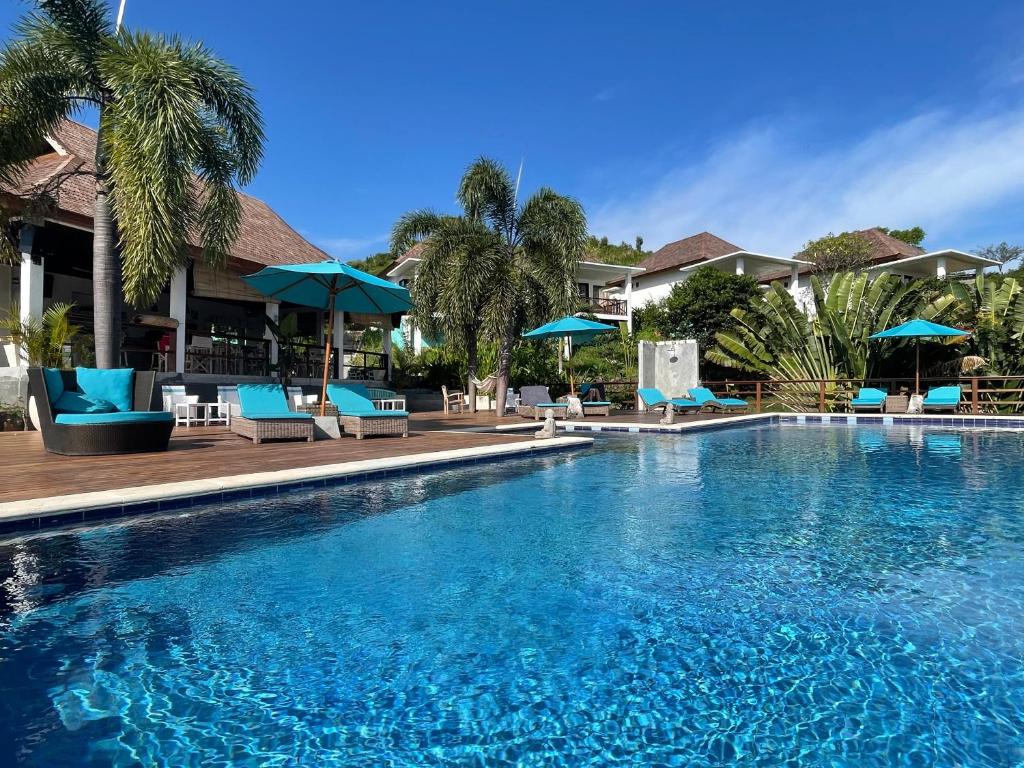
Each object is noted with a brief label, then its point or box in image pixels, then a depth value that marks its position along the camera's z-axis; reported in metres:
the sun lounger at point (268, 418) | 9.55
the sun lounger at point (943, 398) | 16.48
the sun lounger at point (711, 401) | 18.88
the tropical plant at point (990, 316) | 18.64
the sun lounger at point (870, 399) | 17.45
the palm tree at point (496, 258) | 16.42
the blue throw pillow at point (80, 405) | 7.98
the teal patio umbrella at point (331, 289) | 10.53
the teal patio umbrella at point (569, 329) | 15.60
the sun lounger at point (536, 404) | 16.20
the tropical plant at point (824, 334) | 20.20
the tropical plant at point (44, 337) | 10.77
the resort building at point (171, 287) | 12.02
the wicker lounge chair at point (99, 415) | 7.60
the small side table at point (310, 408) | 12.03
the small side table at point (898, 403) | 17.31
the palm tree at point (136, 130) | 8.55
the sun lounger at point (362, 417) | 10.53
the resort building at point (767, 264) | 32.62
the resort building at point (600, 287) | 31.51
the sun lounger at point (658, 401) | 17.80
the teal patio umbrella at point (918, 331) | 16.86
